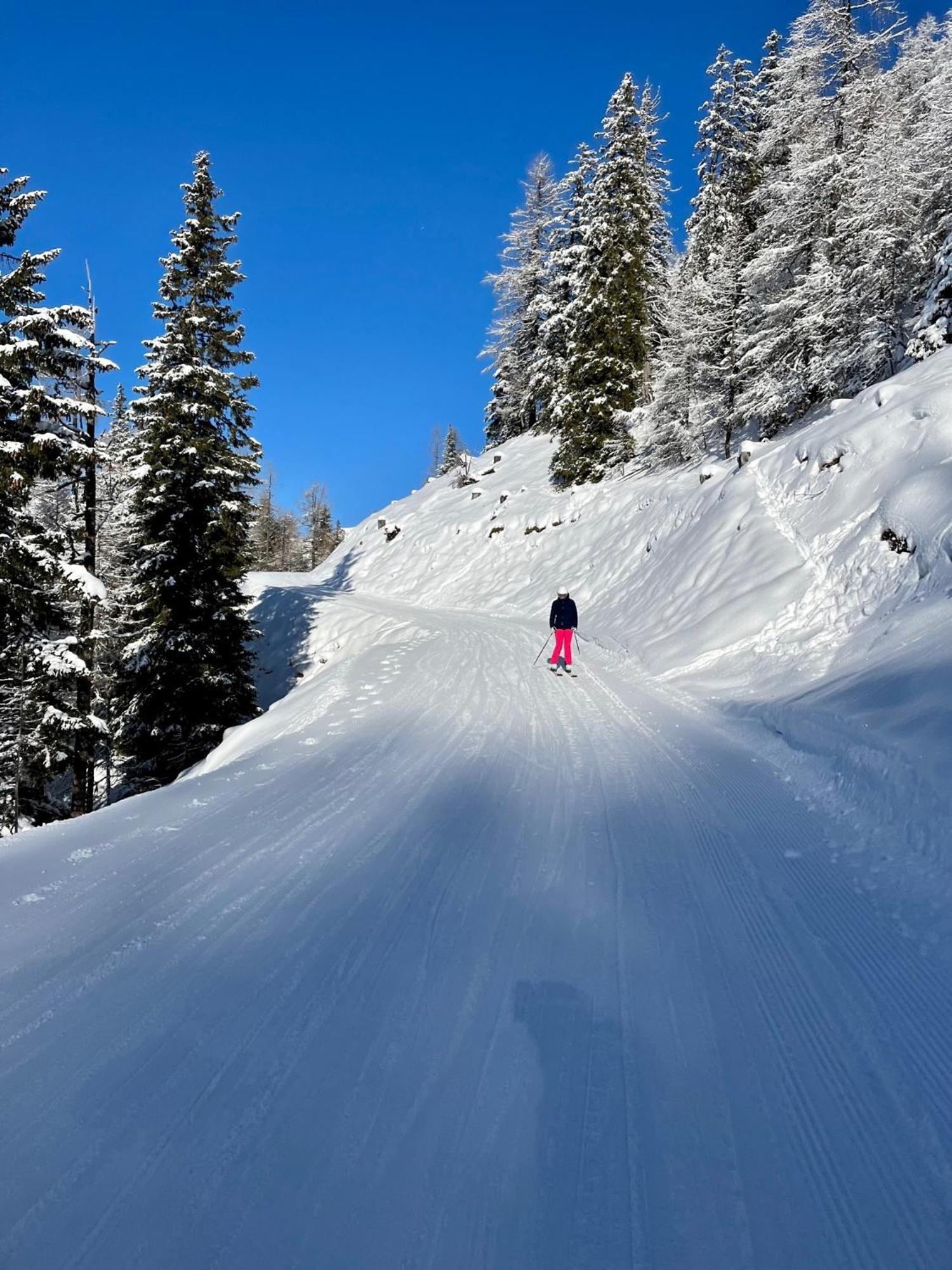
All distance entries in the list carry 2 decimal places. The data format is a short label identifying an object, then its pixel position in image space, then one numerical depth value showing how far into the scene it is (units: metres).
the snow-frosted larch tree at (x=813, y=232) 18.27
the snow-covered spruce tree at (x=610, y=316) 28.72
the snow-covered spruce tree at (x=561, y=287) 34.47
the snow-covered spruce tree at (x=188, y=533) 15.09
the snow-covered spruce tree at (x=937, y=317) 14.05
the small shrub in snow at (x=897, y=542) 9.52
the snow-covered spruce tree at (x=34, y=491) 11.01
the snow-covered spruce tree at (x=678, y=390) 24.14
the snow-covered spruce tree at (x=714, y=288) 22.73
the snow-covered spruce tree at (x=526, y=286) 45.84
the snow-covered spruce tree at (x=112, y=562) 14.62
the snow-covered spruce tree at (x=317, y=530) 68.62
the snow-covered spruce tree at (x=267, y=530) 56.81
